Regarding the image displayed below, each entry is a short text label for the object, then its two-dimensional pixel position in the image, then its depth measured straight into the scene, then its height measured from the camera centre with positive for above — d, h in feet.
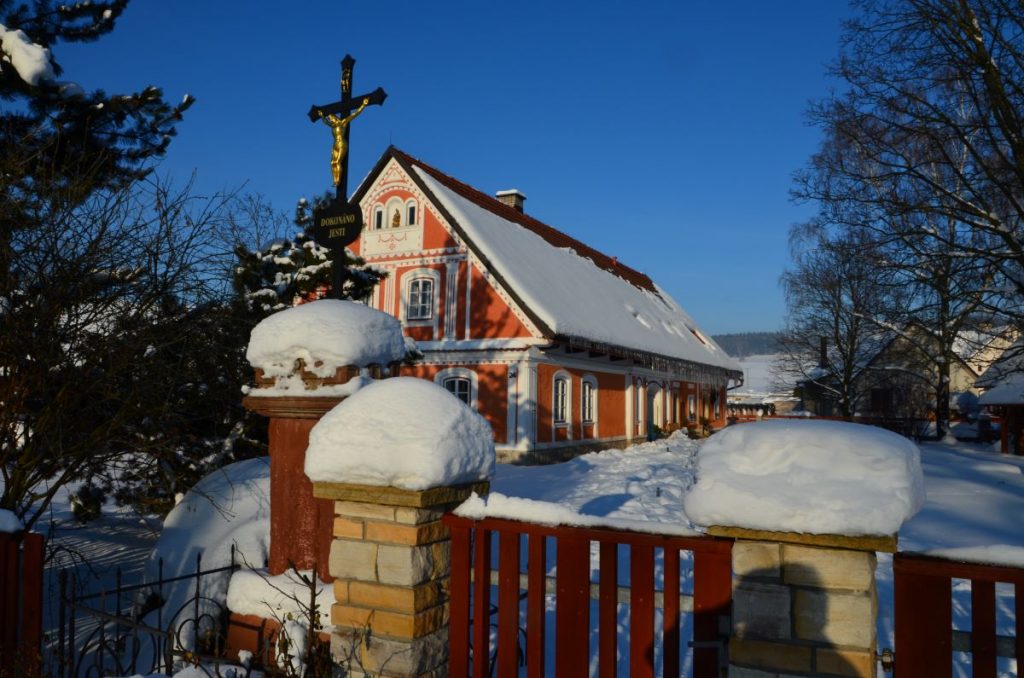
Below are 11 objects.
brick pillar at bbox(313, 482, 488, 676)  10.39 -3.32
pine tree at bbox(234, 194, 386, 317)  27.86 +3.67
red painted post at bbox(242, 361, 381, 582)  13.92 -2.70
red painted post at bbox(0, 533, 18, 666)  13.28 -4.38
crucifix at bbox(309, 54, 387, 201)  16.62 +5.91
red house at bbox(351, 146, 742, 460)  52.90 +3.91
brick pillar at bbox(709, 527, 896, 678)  7.77 -2.71
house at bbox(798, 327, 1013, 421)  85.46 -2.39
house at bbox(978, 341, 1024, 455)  68.39 -4.11
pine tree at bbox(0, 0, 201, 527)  16.43 +0.94
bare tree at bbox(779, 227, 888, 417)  84.28 +5.11
